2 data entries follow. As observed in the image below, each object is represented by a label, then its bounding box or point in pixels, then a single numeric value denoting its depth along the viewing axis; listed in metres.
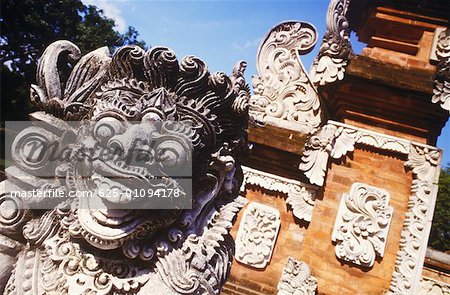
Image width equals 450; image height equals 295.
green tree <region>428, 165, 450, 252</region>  19.94
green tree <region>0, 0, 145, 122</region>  16.30
